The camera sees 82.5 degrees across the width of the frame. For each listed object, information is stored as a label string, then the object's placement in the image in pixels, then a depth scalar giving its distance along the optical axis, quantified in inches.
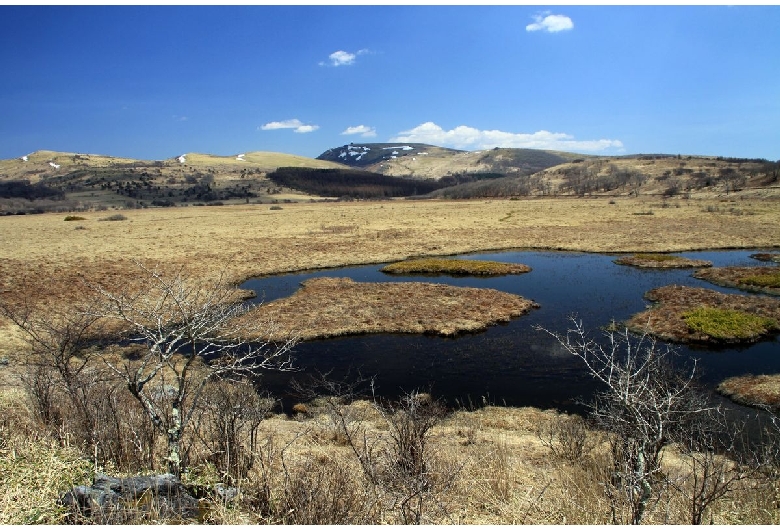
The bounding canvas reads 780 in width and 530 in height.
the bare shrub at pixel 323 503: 223.5
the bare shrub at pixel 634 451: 211.0
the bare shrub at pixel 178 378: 256.1
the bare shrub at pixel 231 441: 281.1
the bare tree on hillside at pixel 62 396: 313.4
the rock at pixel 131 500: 209.6
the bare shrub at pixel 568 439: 380.2
